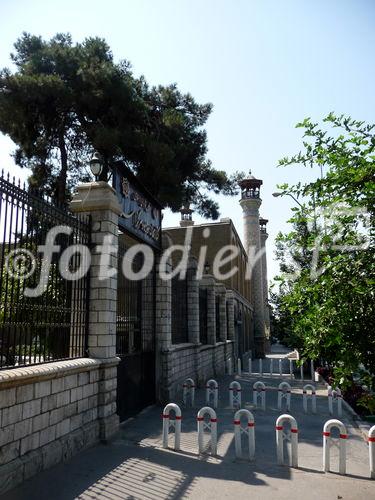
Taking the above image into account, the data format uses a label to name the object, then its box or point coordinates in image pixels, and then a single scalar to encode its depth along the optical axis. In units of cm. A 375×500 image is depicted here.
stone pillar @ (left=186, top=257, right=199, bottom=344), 1656
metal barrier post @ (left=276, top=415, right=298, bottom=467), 662
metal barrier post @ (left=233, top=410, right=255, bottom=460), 691
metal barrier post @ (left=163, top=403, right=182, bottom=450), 741
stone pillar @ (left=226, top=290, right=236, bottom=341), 2616
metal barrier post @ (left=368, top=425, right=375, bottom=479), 623
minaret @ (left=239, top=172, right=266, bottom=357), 3947
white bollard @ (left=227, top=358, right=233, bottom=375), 2248
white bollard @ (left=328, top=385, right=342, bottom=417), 1094
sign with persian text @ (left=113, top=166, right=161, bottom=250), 966
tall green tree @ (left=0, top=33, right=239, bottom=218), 1653
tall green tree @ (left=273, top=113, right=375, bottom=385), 376
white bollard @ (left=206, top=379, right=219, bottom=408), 1160
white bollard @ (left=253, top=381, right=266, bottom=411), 1137
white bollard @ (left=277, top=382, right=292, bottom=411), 1110
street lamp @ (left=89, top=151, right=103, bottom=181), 858
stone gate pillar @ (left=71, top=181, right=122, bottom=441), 804
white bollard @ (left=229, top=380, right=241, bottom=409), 1130
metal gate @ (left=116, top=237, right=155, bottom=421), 1007
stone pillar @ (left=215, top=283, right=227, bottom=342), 2317
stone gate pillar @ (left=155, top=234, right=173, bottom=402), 1227
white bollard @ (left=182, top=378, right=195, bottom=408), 1176
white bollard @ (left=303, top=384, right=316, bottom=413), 1092
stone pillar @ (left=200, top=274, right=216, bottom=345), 1994
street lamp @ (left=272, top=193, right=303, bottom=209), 432
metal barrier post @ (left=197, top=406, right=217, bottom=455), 722
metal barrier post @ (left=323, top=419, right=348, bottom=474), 634
